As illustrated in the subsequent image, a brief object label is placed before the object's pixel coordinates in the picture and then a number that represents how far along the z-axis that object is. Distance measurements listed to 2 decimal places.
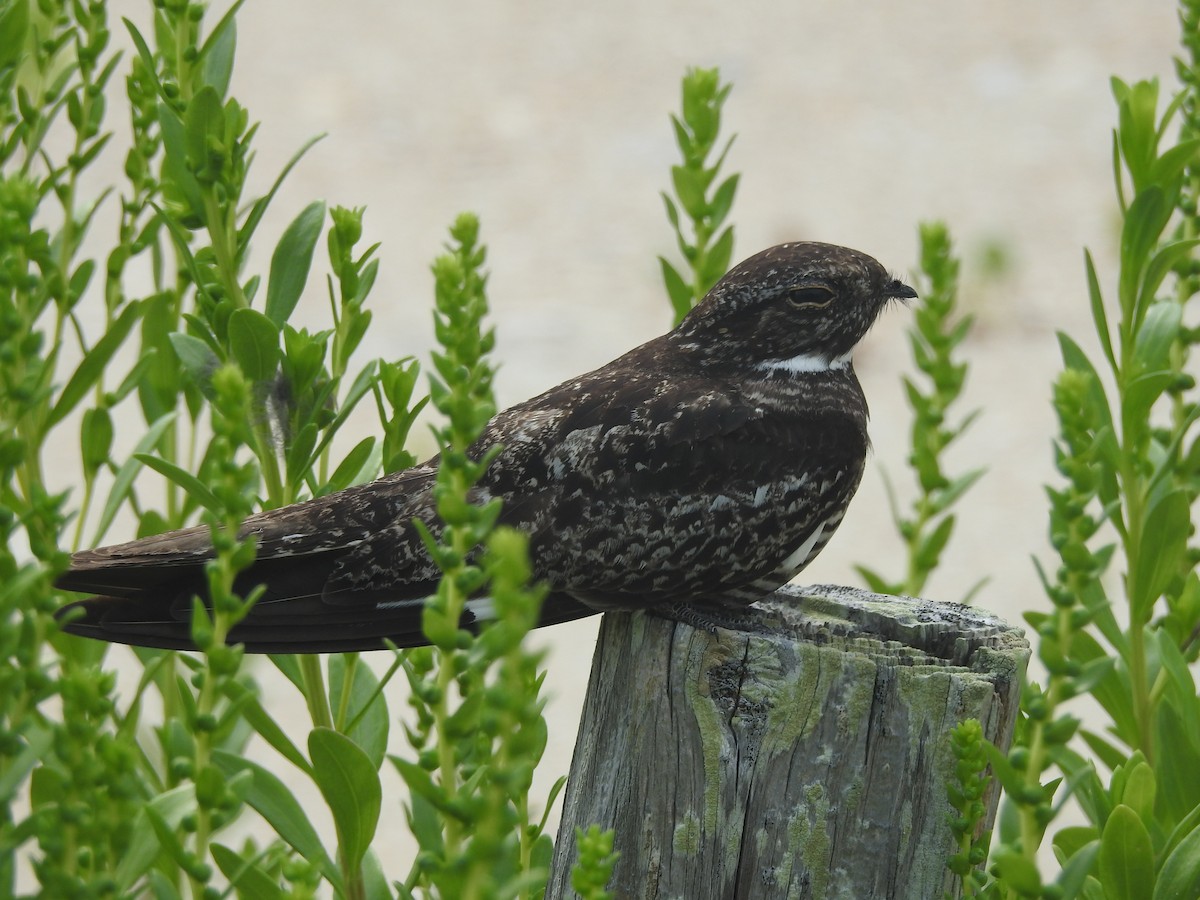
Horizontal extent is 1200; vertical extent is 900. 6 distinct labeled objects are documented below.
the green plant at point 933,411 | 7.44
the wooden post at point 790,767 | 5.09
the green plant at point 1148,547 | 4.95
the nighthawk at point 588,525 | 5.59
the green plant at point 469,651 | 2.83
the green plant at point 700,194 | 7.41
